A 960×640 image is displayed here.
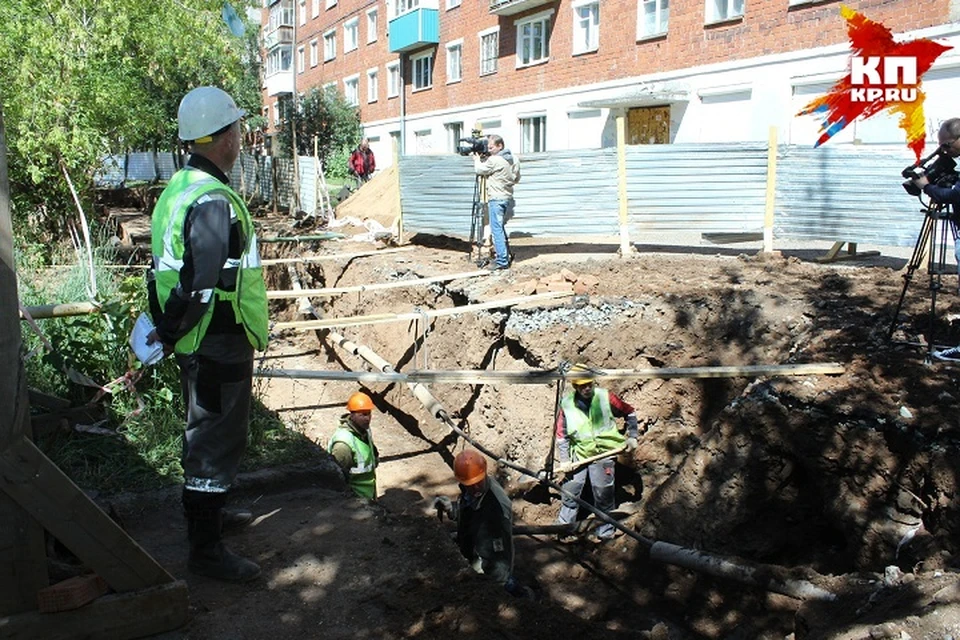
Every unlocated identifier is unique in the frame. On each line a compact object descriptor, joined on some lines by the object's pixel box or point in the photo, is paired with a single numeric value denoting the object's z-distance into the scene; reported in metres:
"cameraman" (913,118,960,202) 5.39
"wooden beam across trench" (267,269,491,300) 8.29
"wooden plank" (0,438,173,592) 2.51
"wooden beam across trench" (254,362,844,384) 5.71
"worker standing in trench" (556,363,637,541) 6.57
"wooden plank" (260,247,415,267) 10.69
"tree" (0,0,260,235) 11.45
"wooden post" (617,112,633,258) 10.23
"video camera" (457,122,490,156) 10.48
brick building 15.52
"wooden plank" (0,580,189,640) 2.63
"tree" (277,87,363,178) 30.94
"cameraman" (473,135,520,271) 10.27
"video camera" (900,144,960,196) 5.48
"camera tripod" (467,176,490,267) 10.97
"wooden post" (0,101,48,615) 2.47
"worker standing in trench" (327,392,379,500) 5.61
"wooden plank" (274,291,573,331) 7.10
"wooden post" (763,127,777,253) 9.63
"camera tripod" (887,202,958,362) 5.34
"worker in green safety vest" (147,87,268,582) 3.10
